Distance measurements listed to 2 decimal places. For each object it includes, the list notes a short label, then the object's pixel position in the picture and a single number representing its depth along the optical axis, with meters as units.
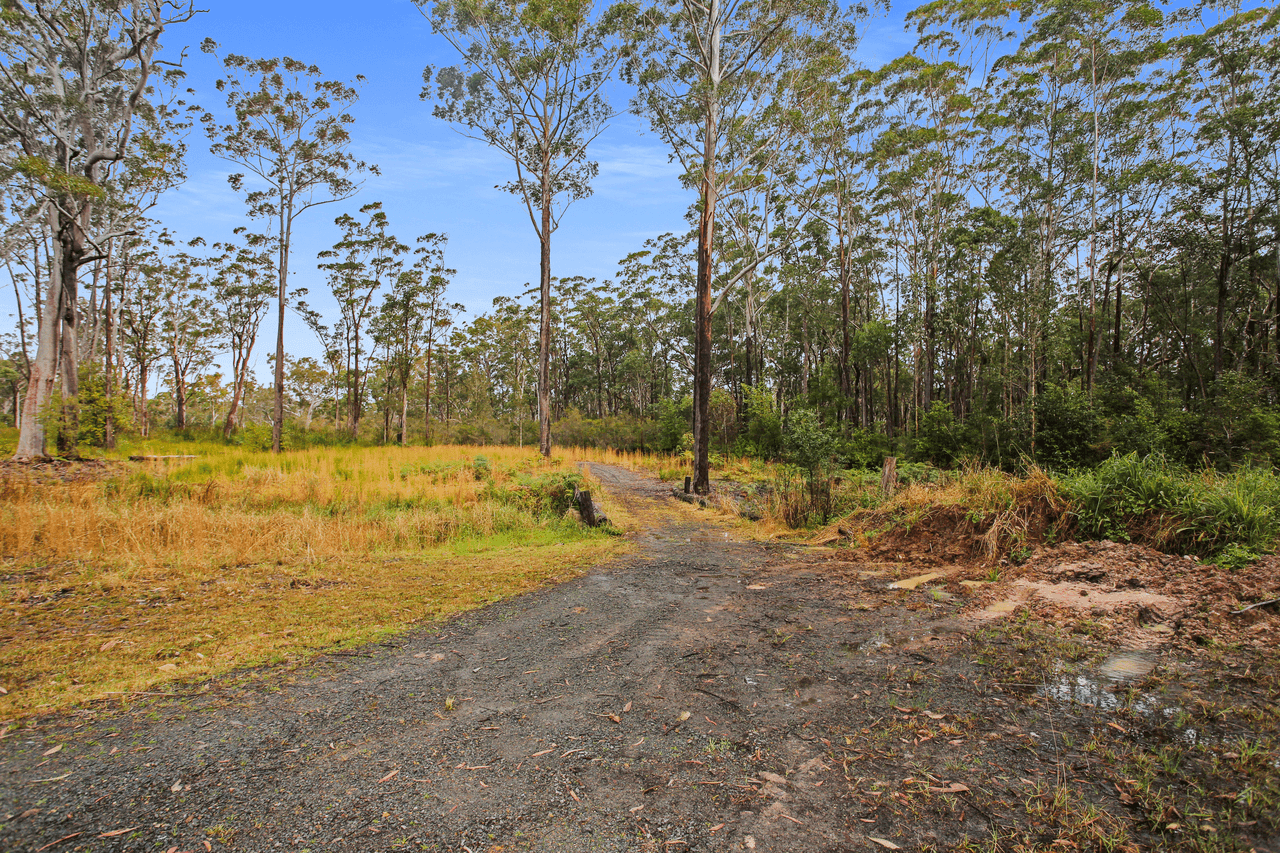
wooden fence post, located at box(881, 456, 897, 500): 9.05
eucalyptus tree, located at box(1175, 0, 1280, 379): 16.77
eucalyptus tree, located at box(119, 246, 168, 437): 31.08
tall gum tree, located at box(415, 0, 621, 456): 17.72
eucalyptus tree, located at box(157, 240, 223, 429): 33.06
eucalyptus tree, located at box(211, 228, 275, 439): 32.06
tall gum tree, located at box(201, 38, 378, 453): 22.22
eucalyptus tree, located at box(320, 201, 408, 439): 30.49
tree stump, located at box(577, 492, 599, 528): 8.95
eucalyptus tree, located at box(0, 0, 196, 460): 13.62
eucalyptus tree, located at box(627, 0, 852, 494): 13.30
